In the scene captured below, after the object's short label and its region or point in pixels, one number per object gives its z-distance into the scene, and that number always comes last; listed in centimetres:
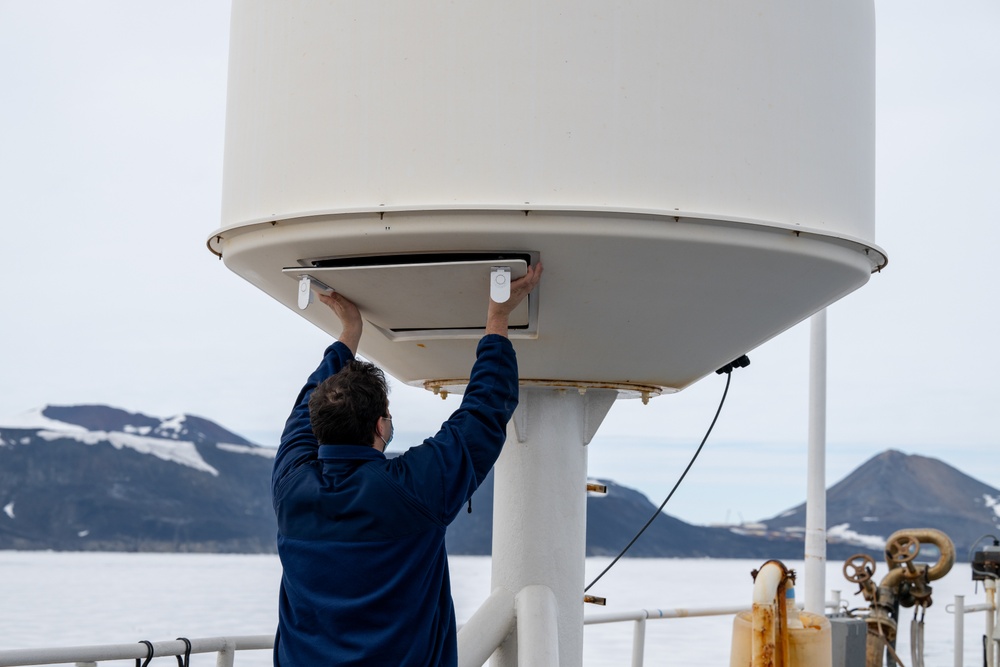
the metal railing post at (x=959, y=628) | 754
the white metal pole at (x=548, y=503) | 406
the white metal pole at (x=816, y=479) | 687
